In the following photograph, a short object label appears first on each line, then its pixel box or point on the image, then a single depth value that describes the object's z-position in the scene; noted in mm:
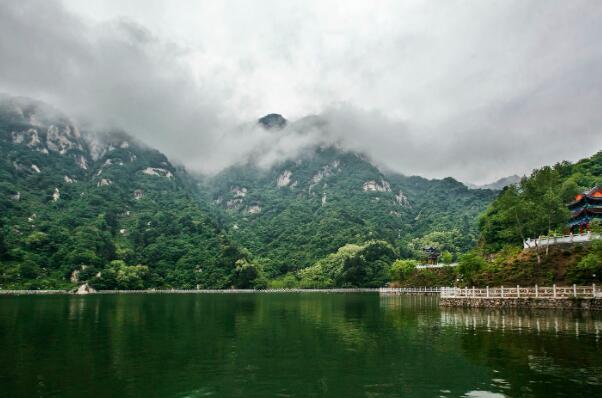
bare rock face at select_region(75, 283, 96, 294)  155225
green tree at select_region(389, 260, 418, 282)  131000
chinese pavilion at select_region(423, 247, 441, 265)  134250
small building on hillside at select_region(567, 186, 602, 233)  69062
